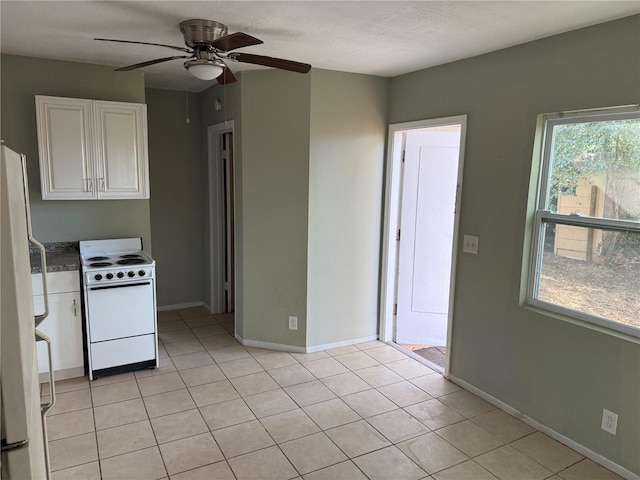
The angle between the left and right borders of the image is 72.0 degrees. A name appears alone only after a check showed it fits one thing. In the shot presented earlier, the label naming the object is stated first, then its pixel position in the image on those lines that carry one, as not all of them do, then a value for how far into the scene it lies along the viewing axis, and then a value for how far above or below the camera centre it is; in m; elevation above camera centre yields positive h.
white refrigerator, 1.10 -0.46
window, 2.43 -0.18
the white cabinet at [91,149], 3.33 +0.23
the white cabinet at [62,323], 3.24 -1.09
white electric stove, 3.32 -1.04
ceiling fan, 2.38 +0.68
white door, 3.98 -0.44
